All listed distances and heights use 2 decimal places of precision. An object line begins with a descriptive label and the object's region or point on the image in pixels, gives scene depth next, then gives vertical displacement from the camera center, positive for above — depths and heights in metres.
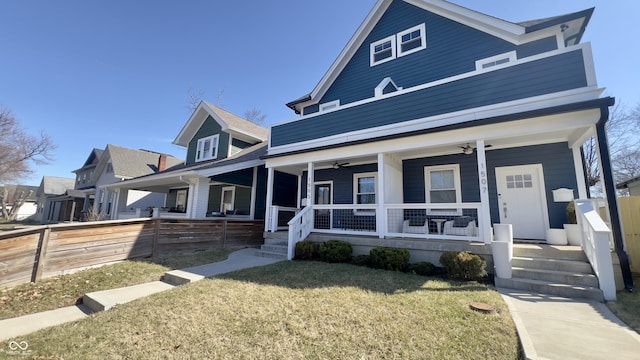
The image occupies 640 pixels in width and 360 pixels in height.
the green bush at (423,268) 6.09 -1.24
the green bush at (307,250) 7.78 -1.11
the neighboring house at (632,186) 12.70 +1.83
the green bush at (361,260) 6.93 -1.24
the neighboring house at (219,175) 12.01 +1.81
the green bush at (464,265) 5.42 -1.04
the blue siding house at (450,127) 6.02 +2.44
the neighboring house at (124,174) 20.25 +3.22
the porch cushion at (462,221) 7.42 -0.11
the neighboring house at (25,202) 42.00 +1.26
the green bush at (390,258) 6.39 -1.09
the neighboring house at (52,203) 31.55 +0.83
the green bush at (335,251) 7.32 -1.06
